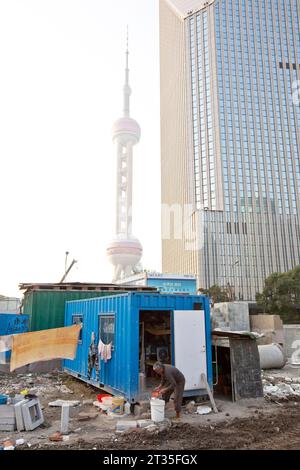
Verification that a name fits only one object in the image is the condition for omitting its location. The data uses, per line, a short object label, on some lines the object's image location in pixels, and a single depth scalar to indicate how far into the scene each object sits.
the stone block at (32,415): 8.03
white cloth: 10.70
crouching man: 8.85
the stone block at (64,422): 7.78
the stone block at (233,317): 24.62
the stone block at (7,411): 8.16
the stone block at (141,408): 9.16
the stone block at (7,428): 8.05
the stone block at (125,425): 7.85
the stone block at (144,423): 8.05
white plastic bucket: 8.30
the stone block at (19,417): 8.05
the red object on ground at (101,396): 10.49
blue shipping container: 9.75
